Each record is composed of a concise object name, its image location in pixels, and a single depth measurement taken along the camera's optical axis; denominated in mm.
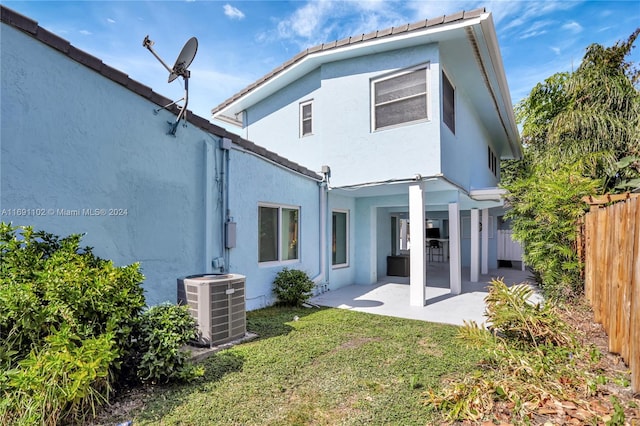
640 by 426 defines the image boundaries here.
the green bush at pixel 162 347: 4055
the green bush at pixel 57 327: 3100
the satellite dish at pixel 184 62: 5888
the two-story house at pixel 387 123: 8461
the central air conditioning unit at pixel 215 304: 5434
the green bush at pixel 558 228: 7371
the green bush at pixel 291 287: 8727
